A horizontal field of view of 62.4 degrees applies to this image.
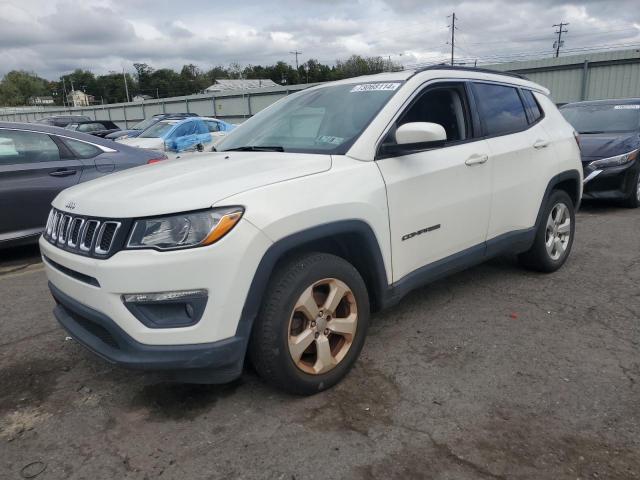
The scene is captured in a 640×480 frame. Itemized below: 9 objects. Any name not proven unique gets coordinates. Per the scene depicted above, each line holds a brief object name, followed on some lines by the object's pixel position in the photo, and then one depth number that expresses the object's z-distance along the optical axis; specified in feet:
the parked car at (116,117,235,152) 44.59
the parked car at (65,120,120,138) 68.59
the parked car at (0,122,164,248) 18.44
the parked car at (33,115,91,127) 75.76
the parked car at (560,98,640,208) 25.04
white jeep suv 7.92
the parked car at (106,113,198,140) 54.80
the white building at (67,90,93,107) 372.87
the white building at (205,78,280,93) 247.91
